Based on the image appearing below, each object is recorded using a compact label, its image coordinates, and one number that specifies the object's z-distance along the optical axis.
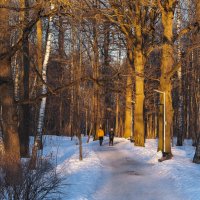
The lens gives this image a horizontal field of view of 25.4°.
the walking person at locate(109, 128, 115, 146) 35.27
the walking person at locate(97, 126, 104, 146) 35.30
